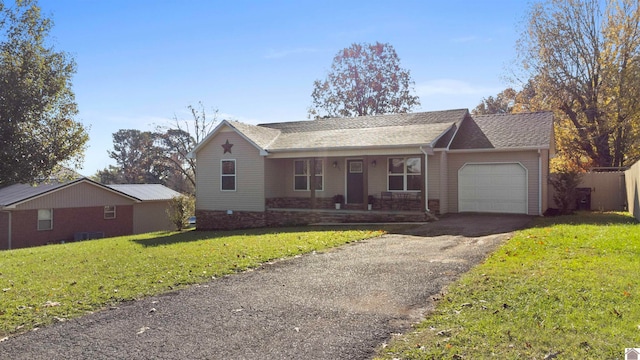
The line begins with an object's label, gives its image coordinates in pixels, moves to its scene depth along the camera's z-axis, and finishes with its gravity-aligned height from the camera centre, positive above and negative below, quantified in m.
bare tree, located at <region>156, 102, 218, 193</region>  40.72 +5.45
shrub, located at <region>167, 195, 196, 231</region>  21.11 -0.99
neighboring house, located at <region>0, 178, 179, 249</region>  25.59 -1.40
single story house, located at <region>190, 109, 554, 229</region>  16.41 +0.88
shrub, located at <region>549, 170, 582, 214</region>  16.58 -0.01
